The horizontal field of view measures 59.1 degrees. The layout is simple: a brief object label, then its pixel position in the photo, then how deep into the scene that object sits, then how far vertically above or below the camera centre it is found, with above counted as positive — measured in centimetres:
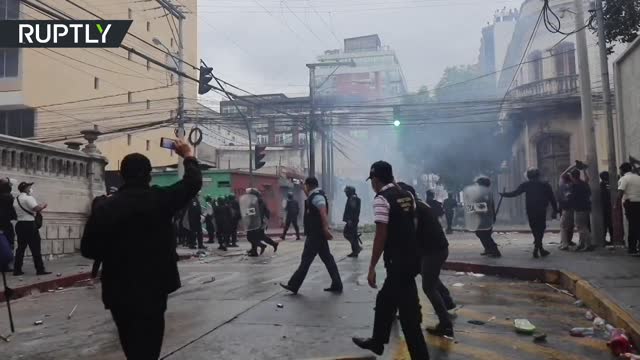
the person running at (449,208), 2389 +32
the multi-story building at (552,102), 2548 +512
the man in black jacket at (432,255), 526 -39
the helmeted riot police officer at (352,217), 1343 +1
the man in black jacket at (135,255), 316 -18
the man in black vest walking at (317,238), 809 -28
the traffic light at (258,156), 2312 +263
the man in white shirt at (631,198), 973 +23
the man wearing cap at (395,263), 436 -36
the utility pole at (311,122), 2768 +472
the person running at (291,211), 2022 +29
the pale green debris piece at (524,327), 553 -111
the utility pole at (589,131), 1198 +176
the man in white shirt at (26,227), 1031 -3
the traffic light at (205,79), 1689 +429
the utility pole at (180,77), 2034 +536
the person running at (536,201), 1066 +23
